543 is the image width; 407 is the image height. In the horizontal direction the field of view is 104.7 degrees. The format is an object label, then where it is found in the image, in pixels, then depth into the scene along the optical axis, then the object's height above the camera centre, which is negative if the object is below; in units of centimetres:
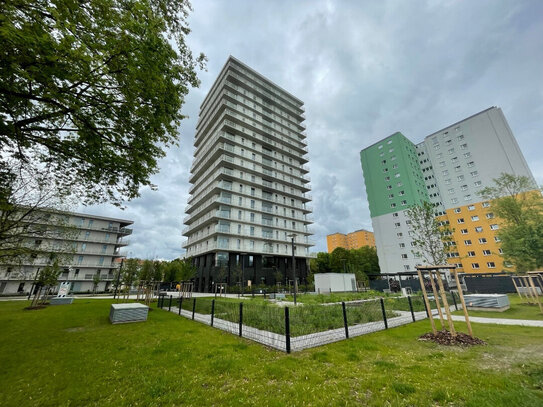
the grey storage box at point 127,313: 1078 -172
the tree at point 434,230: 1597 +330
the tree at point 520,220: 2256 +668
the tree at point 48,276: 1933 +32
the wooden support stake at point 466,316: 647 -119
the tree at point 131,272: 3334 +104
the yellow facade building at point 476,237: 4138 +755
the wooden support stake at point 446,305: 648 -89
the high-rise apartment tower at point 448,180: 4372 +2175
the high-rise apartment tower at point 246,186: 3819 +1838
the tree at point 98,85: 510 +574
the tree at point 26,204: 983 +504
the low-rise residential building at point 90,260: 4009 +428
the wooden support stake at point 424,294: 739 -66
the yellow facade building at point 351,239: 12838 +2231
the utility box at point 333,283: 2858 -83
